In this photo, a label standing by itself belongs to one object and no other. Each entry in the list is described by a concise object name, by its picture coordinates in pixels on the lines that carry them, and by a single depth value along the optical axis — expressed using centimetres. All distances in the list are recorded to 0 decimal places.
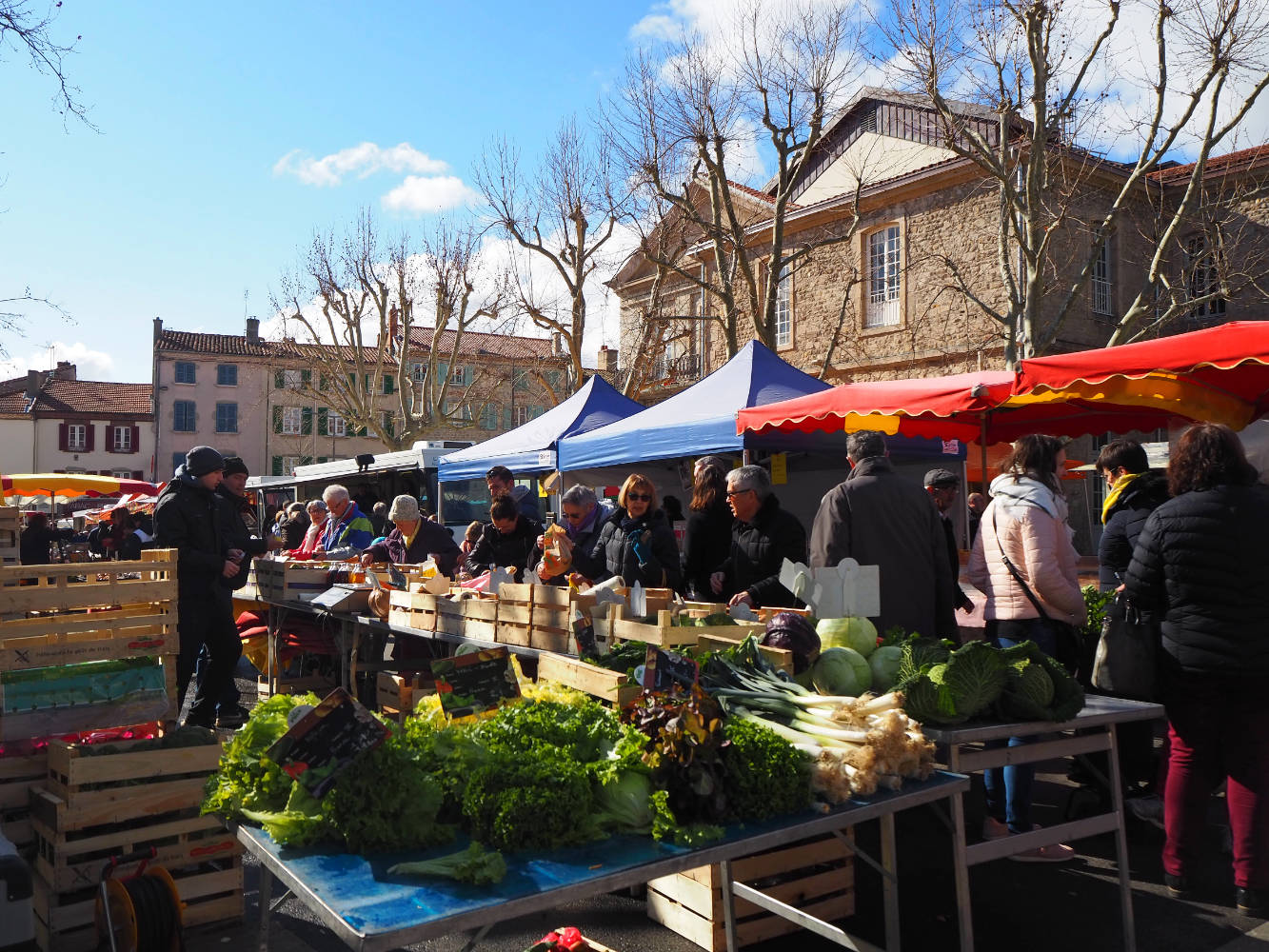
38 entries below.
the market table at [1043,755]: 282
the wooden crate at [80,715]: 362
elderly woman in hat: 773
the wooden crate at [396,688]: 481
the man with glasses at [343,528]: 863
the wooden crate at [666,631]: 346
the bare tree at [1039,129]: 1189
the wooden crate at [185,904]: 333
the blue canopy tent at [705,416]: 844
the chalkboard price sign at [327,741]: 208
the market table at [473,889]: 174
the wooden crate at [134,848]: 334
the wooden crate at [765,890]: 333
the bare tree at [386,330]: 2586
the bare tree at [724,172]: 1443
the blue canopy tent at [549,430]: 1093
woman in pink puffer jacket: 437
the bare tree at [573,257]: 2062
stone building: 1780
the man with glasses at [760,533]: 493
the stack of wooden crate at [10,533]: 418
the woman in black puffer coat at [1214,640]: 355
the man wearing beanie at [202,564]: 611
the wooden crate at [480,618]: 476
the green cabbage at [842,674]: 304
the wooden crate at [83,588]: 393
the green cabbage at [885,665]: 308
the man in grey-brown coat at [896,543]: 438
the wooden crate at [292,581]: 679
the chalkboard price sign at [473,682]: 288
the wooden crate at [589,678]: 289
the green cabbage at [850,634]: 325
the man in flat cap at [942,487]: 639
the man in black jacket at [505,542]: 669
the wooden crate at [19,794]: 350
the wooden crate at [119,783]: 334
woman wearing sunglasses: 567
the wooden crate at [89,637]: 392
